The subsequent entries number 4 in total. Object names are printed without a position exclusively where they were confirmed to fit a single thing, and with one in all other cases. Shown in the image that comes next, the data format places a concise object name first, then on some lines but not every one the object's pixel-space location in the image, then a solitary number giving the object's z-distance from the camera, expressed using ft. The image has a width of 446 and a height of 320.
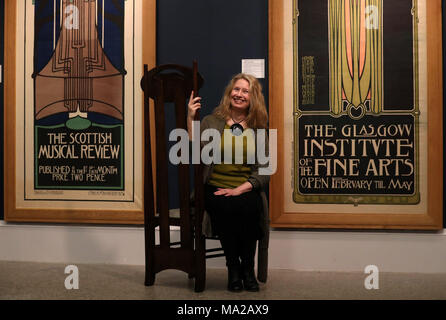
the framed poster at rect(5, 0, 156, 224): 11.94
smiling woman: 9.04
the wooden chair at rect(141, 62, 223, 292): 9.33
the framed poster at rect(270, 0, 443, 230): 11.06
